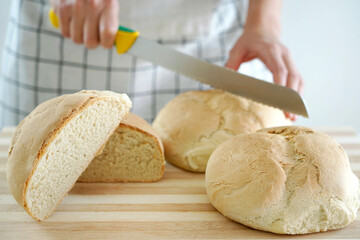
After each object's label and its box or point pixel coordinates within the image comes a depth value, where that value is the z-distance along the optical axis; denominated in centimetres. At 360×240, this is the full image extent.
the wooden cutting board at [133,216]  51
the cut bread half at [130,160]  59
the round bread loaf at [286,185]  49
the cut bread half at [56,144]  51
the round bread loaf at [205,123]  61
